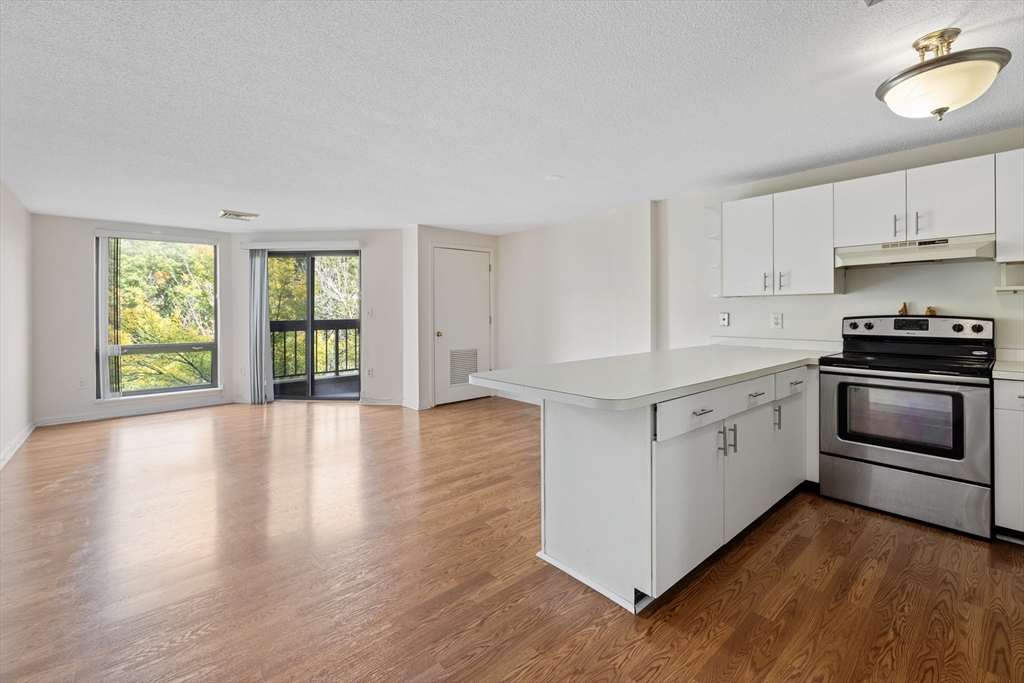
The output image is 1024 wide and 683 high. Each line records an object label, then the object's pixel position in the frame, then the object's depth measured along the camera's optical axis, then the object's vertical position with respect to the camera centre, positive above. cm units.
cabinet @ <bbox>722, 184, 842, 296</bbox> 307 +70
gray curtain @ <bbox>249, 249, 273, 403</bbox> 595 +17
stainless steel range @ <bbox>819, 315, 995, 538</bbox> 233 -47
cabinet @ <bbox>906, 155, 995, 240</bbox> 247 +80
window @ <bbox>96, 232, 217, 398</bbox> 524 +36
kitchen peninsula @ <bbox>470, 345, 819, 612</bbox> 173 -54
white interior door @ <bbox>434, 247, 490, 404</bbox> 591 +29
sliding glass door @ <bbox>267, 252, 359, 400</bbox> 608 +26
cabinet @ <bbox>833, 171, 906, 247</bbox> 274 +82
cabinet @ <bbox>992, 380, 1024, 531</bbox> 224 -59
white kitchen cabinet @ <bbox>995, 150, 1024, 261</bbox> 238 +71
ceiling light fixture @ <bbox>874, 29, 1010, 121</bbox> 164 +100
